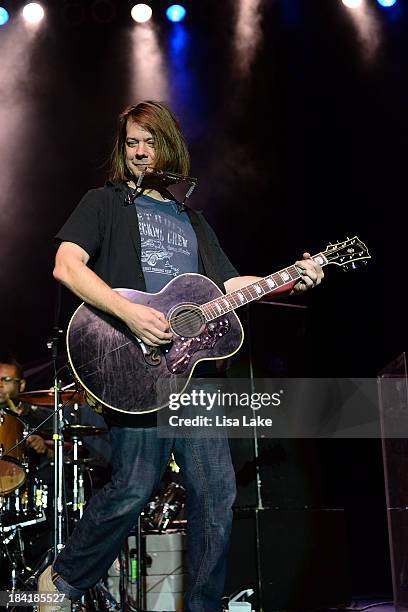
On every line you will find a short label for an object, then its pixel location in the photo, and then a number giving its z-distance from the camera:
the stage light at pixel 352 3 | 6.93
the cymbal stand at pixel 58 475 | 4.13
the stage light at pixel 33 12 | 6.88
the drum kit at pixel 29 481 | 5.29
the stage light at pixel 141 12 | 7.00
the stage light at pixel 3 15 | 6.91
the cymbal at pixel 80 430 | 5.20
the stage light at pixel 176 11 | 7.00
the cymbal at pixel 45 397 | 5.05
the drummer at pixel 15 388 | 6.17
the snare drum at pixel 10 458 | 5.38
